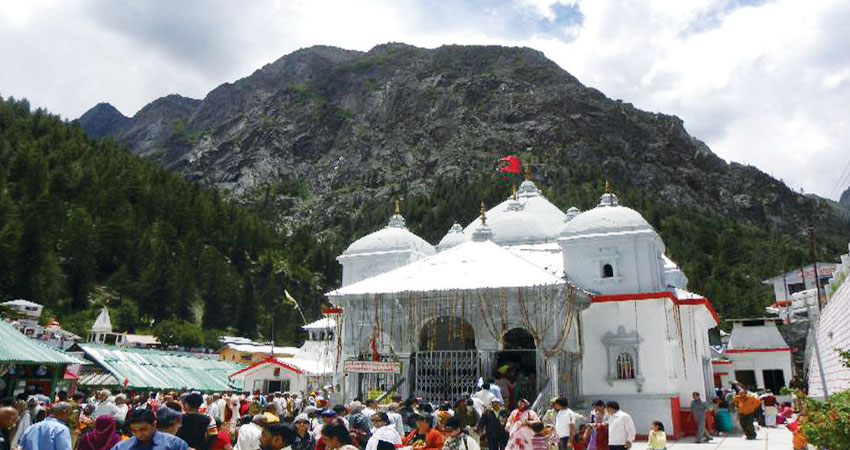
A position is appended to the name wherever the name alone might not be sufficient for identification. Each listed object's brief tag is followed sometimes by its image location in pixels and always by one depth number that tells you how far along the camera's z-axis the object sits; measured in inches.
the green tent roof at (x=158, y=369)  995.9
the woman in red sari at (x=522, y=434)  310.5
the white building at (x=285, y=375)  1127.6
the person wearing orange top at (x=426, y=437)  279.6
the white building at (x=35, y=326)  1279.7
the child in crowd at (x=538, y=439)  307.6
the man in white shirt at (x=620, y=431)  372.2
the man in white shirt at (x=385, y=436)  248.8
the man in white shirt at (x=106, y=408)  466.3
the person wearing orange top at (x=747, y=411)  702.5
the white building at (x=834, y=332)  769.8
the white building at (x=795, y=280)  2401.6
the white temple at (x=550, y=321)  670.5
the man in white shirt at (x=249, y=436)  263.9
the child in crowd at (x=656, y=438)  464.1
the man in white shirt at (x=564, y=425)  424.8
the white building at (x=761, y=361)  1434.1
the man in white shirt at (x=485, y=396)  480.1
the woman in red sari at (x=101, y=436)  213.5
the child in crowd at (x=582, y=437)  410.9
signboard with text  674.8
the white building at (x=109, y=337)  1804.9
